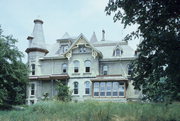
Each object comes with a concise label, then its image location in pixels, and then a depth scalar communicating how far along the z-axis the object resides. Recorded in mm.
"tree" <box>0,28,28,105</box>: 30172
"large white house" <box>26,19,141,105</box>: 35656
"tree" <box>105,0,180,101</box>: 10830
